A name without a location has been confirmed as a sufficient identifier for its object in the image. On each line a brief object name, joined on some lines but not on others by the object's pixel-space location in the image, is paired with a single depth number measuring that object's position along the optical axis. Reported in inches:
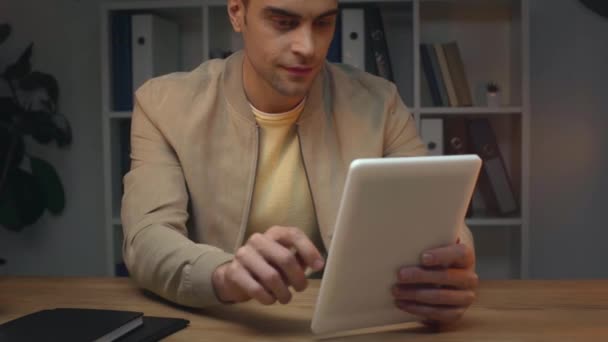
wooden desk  33.8
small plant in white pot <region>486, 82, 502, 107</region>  104.4
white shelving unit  101.7
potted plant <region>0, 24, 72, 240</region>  111.7
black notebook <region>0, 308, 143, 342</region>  30.7
